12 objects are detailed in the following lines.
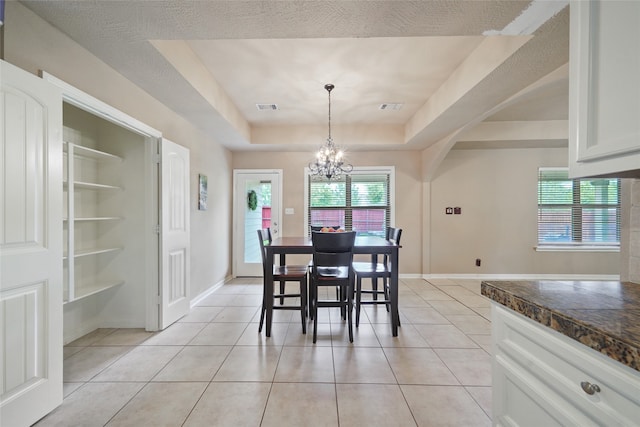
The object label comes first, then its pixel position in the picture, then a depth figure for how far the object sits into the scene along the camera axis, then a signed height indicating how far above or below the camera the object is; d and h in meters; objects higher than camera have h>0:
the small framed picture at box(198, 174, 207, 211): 3.69 +0.24
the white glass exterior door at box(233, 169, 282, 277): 5.05 -0.02
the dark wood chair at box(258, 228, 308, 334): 2.66 -0.68
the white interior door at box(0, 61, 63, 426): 1.38 -0.20
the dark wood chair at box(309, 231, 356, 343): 2.49 -0.44
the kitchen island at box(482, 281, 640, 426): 0.66 -0.40
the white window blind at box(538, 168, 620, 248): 4.77 +0.00
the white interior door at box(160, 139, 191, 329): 2.78 -0.25
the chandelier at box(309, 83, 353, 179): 3.45 +0.64
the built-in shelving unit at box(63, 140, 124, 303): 2.60 -0.14
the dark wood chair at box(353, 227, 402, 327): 2.81 -0.64
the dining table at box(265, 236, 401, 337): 2.65 -0.47
